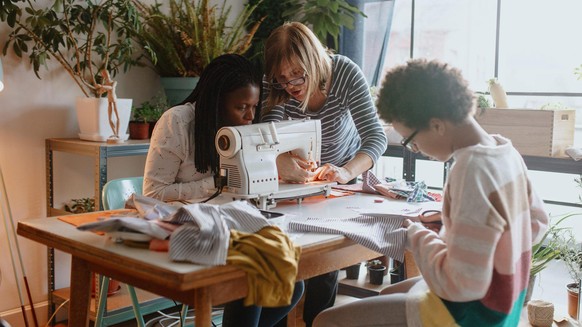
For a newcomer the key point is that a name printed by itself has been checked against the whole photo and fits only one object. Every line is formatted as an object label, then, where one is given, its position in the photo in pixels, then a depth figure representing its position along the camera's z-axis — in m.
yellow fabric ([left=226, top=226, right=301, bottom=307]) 1.47
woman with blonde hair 2.35
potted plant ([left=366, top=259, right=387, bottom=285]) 3.54
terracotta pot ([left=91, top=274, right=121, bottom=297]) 3.15
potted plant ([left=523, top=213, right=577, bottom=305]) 2.95
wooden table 1.41
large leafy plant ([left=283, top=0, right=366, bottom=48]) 3.63
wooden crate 2.94
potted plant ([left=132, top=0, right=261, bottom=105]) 3.35
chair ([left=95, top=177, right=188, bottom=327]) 2.33
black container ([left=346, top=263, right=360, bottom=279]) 3.63
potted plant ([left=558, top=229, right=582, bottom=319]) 2.94
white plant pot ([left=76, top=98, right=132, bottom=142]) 3.06
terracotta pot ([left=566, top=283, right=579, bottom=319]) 2.95
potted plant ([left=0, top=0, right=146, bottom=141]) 2.95
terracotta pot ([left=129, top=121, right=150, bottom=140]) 3.29
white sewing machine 1.94
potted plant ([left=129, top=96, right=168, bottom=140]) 3.29
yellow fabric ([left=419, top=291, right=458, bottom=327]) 1.48
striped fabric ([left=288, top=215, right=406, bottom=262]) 1.74
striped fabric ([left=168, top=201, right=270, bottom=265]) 1.44
